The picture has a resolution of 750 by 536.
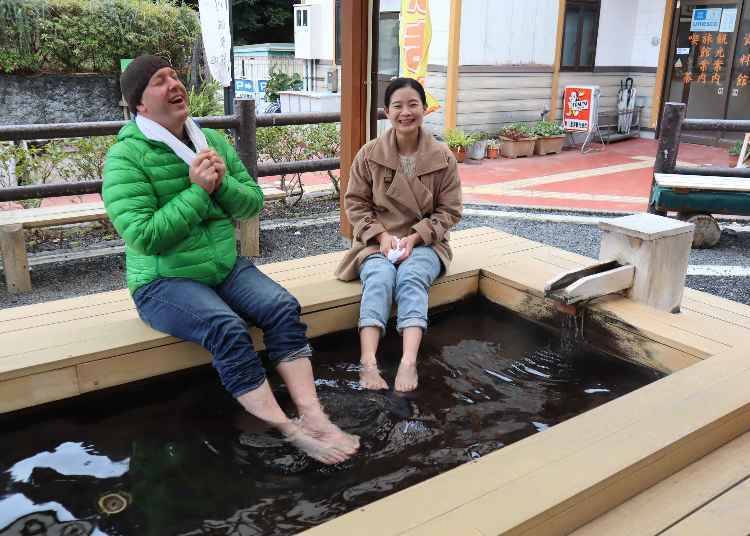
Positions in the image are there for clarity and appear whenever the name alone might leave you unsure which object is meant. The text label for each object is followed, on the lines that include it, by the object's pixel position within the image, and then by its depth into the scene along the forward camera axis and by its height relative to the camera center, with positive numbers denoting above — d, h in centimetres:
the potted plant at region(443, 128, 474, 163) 946 -114
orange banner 777 +27
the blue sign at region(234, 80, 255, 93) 1457 -58
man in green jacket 237 -75
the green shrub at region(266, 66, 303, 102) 1377 -49
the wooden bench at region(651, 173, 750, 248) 539 -112
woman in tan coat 302 -71
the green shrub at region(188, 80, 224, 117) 814 -55
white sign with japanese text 775 +22
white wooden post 301 -87
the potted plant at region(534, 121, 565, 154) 1032 -118
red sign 1045 -75
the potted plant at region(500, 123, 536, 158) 1004 -120
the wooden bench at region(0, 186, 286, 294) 425 -112
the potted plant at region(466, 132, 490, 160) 972 -127
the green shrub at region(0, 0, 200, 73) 1067 +43
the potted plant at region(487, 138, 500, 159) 997 -131
